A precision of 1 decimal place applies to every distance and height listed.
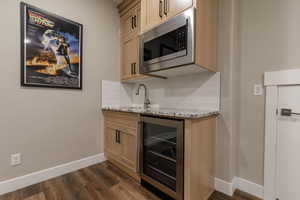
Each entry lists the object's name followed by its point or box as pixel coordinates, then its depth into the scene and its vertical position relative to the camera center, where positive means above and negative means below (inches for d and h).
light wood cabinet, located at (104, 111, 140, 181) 69.5 -22.5
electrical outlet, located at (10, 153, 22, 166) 61.8 -26.6
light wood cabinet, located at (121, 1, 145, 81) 87.3 +36.8
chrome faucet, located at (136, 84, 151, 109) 92.0 +0.2
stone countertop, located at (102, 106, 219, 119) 47.0 -5.7
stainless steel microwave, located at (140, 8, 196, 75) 52.6 +22.4
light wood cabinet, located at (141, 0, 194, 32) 56.3 +37.0
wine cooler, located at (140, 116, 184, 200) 50.4 -23.1
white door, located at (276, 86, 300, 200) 51.1 -17.4
